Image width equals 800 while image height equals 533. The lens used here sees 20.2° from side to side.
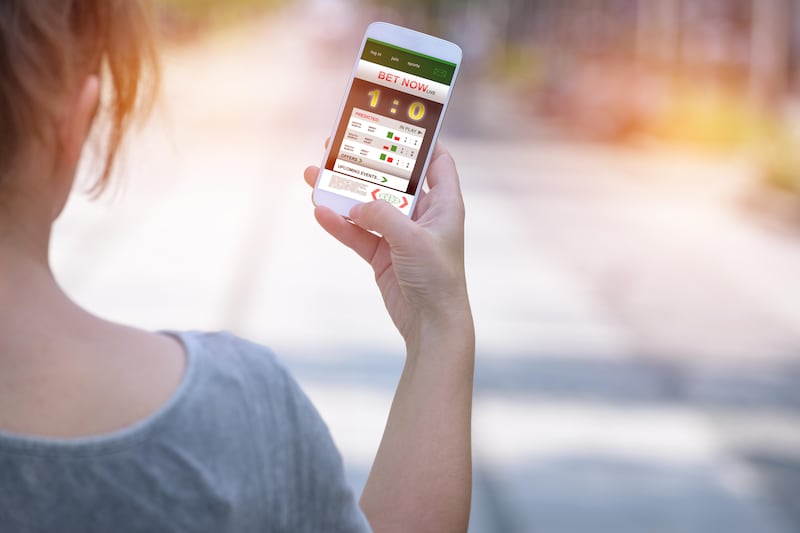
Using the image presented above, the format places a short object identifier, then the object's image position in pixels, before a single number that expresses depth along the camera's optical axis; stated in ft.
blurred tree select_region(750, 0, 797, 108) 62.34
